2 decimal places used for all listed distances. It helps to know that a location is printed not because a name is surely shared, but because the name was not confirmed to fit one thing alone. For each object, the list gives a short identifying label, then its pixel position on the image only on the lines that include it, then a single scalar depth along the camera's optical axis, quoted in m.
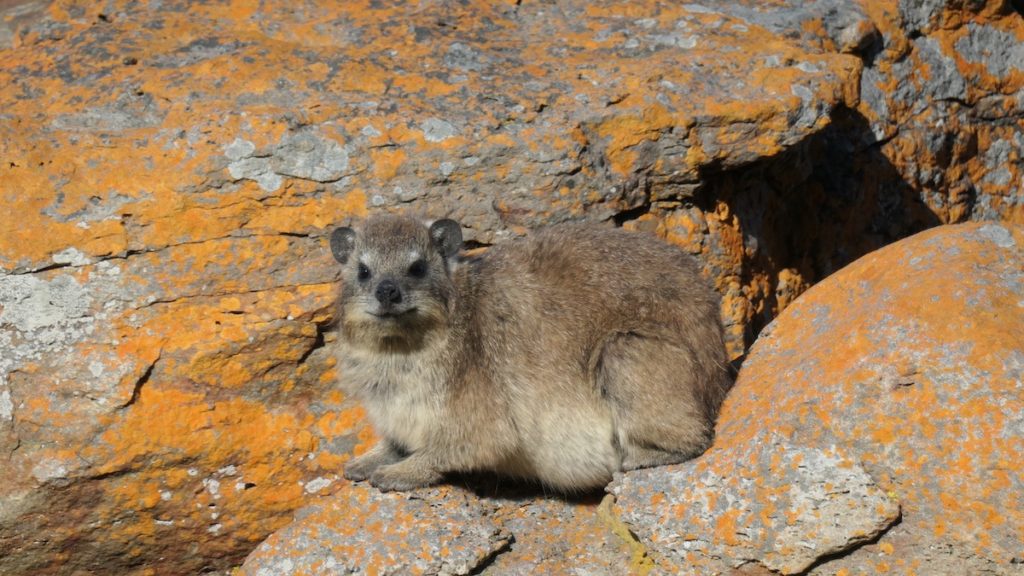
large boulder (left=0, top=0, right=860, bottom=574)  6.49
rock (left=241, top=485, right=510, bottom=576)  6.02
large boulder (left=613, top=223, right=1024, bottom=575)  5.23
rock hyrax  6.43
